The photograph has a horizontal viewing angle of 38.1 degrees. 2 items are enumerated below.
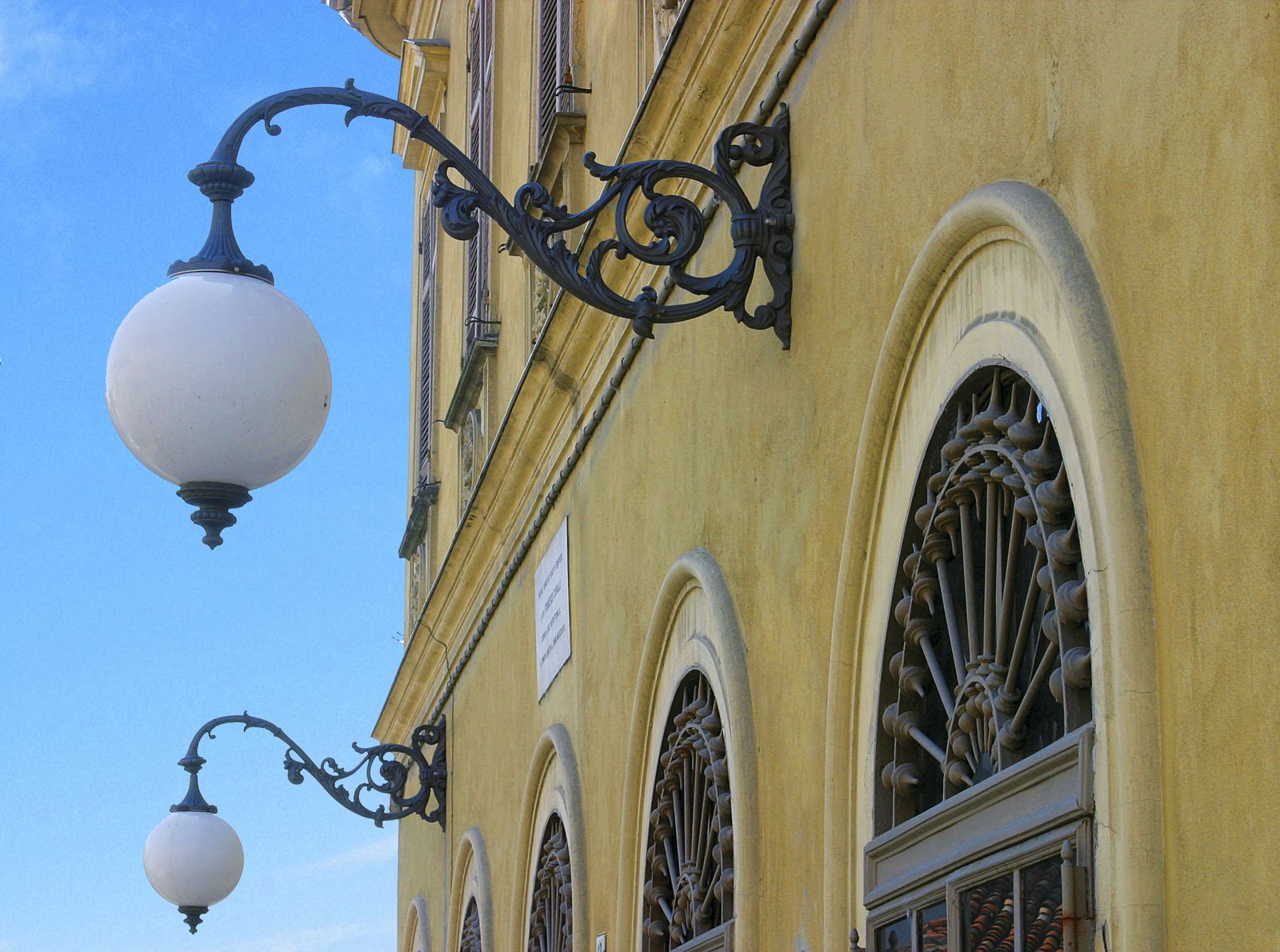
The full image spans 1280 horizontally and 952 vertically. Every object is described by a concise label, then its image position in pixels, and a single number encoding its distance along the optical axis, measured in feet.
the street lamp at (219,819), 36.83
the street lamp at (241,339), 13.53
